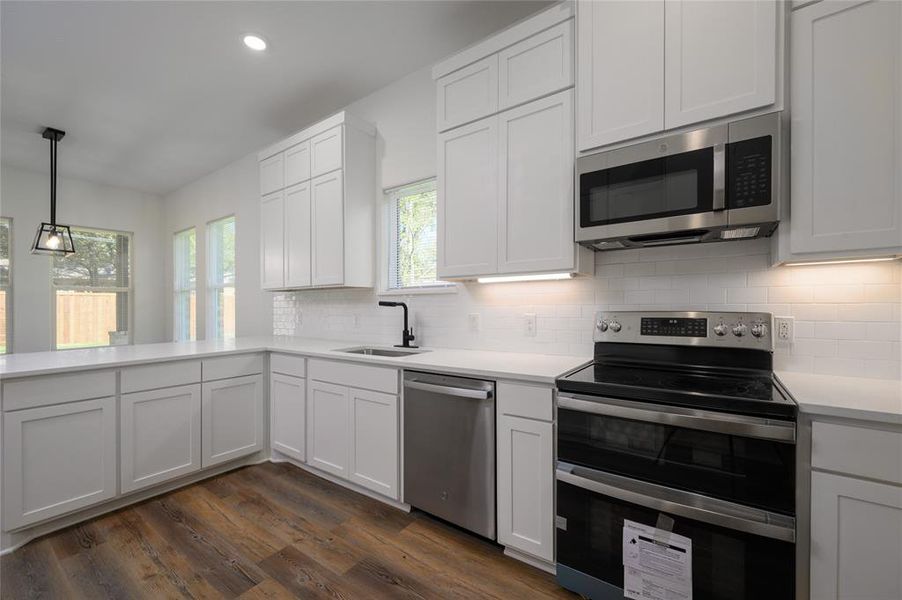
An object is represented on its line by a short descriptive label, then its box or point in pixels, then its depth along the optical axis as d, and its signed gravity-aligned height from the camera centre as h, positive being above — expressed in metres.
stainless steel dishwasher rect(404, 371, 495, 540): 1.89 -0.77
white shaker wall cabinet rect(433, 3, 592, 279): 1.95 +0.78
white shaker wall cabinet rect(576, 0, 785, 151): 1.47 +0.96
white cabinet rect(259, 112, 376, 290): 3.02 +0.76
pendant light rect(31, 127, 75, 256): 3.84 +0.64
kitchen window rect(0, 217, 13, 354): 4.60 +0.16
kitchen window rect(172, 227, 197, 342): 5.62 +0.19
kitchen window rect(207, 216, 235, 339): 4.91 +0.25
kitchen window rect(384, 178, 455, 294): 2.93 +0.46
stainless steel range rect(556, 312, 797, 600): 1.24 -0.57
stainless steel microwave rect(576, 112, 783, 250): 1.46 +0.45
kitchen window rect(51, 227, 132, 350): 5.09 +0.09
